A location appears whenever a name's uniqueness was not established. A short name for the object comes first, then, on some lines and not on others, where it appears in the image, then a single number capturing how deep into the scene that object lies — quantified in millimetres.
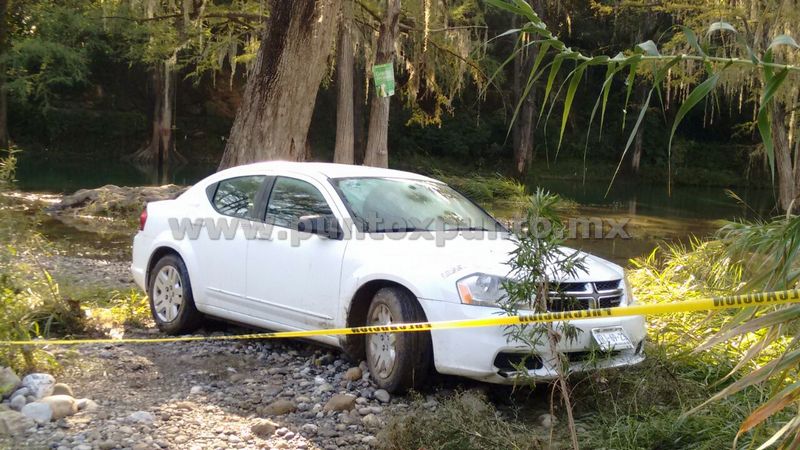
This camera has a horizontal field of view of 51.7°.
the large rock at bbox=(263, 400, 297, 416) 5020
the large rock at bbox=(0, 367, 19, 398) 4855
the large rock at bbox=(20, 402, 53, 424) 4543
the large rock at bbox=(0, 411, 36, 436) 4258
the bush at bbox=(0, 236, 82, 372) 5227
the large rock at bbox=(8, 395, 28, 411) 4723
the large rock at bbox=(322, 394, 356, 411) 5047
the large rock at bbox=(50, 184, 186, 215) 17375
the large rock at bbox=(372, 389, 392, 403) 5215
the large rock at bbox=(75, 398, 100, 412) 4828
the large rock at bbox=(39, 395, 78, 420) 4680
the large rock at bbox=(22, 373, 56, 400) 4852
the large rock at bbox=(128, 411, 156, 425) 4684
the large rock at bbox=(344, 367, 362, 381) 5613
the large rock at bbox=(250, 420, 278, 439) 4617
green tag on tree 13328
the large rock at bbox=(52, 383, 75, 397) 5012
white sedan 4996
